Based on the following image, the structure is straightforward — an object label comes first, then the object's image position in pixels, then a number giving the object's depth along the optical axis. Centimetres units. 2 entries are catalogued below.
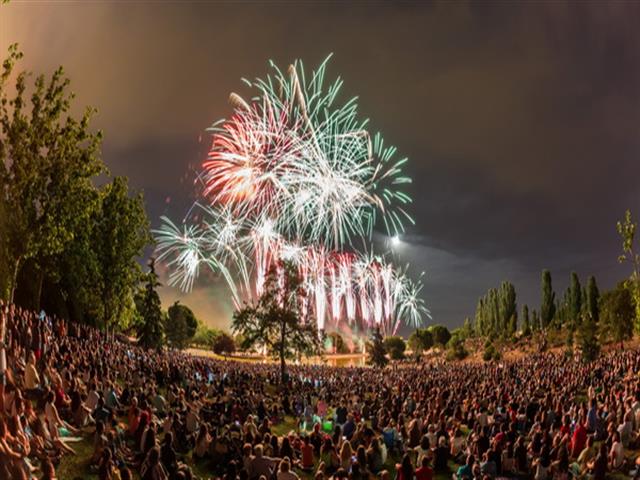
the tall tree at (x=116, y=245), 3872
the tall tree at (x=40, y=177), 2336
